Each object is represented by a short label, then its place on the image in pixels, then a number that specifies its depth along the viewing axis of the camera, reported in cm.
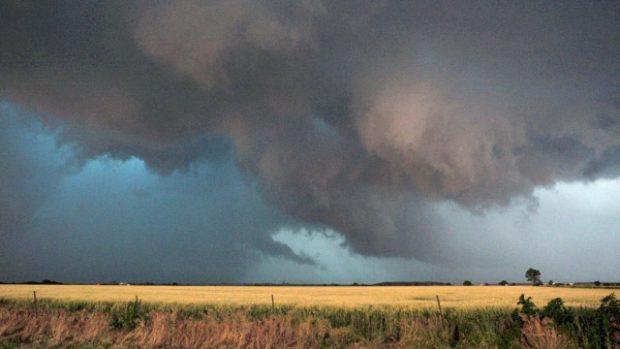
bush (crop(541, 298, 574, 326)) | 1864
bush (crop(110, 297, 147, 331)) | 2300
